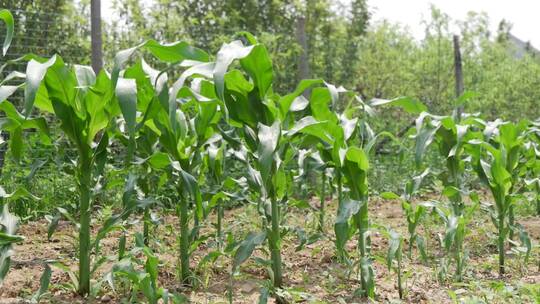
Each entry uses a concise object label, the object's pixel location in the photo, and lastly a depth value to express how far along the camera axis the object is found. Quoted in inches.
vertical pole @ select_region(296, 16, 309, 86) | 259.8
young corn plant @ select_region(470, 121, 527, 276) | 126.3
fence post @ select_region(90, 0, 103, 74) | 209.8
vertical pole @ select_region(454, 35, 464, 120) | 315.6
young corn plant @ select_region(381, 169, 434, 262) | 119.0
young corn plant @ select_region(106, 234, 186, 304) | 88.0
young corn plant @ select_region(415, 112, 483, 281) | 118.4
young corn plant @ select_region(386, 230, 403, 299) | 104.4
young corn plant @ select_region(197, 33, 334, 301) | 91.4
